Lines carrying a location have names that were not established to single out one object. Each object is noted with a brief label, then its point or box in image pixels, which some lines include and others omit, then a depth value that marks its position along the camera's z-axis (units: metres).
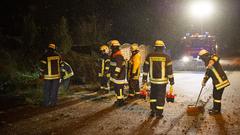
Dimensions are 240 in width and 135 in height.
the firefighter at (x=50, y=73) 9.11
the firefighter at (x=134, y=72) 10.23
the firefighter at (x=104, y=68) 11.31
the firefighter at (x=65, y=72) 10.70
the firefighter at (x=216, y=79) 8.30
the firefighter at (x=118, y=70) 9.18
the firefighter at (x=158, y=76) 8.01
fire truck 23.38
